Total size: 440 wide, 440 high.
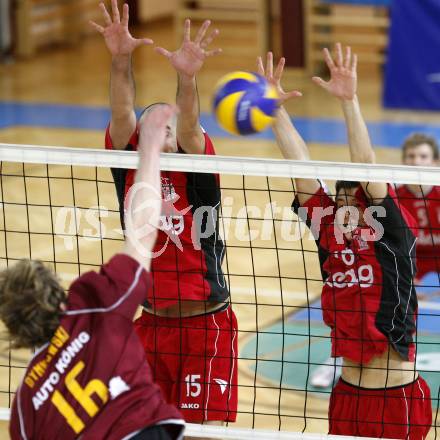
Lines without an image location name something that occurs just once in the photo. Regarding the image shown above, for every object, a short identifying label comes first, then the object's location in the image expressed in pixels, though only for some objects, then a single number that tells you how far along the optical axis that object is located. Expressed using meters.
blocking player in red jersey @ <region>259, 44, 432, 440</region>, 10.81
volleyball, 11.06
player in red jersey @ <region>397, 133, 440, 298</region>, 16.23
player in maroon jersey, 7.71
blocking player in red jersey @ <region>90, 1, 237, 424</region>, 11.46
